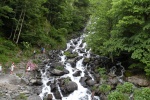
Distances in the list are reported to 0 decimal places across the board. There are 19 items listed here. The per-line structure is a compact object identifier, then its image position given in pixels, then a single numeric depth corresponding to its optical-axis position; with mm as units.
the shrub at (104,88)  13124
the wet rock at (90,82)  14754
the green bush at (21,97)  12056
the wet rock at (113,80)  14200
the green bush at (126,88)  12483
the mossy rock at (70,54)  20911
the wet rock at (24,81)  14325
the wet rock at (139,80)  13490
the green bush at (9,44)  18456
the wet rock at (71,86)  13856
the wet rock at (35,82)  14379
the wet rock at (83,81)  15012
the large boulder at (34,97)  12405
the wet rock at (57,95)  13333
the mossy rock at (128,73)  15149
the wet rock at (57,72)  16120
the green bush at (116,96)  11608
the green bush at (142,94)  11365
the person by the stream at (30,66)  16171
